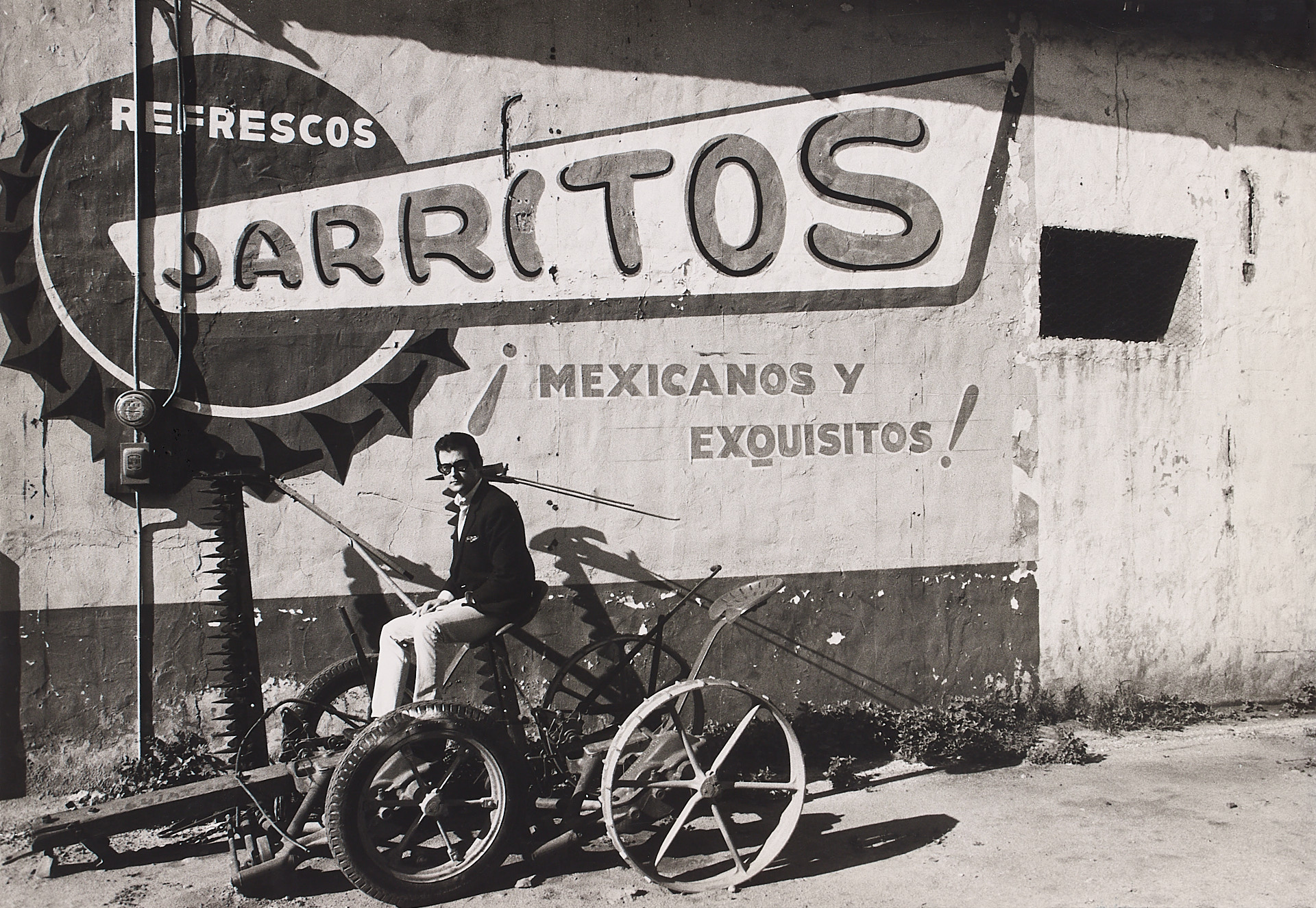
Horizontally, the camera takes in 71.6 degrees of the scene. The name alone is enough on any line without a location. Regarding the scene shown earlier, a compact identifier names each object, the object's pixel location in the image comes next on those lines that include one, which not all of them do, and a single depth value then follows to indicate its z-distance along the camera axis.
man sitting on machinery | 3.98
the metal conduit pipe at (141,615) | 4.65
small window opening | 5.92
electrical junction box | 4.53
